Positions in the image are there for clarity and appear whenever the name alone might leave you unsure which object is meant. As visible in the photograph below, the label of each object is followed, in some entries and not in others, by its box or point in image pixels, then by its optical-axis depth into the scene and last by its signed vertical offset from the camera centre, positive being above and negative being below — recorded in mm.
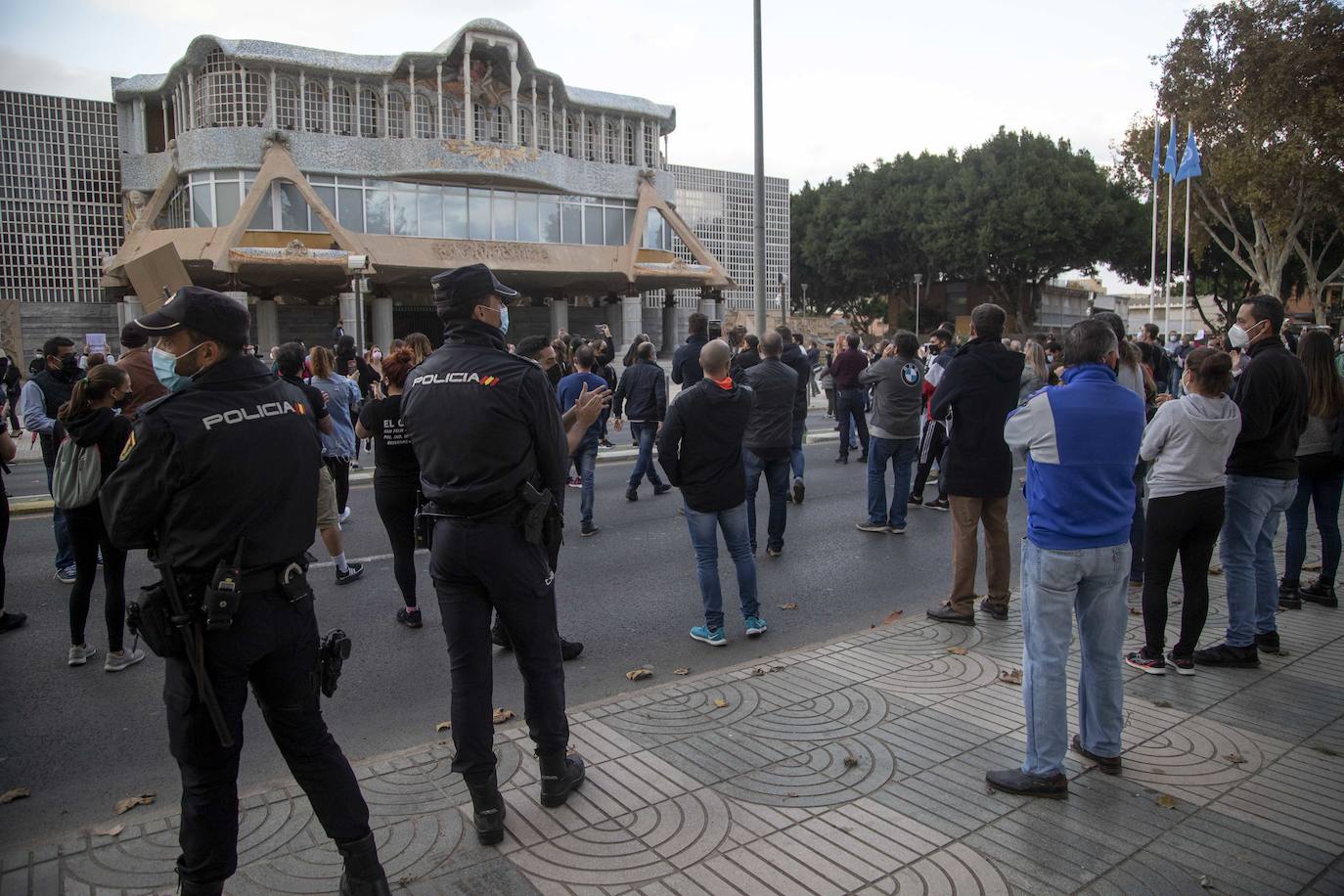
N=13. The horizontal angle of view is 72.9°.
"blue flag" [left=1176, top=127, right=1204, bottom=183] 28266 +5451
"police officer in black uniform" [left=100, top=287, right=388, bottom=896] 2797 -595
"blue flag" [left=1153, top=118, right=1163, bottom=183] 31409 +6634
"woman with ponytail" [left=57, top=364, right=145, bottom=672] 5473 -985
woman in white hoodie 4844 -812
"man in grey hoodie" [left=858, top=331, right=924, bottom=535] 9047 -837
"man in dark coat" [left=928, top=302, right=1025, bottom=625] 6059 -736
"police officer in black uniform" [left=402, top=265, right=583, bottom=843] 3432 -603
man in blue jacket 3693 -761
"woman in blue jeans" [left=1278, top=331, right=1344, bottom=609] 5805 -897
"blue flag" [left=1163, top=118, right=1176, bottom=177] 30112 +5925
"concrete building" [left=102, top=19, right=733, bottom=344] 33719 +7067
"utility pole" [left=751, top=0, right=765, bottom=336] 16859 +2427
